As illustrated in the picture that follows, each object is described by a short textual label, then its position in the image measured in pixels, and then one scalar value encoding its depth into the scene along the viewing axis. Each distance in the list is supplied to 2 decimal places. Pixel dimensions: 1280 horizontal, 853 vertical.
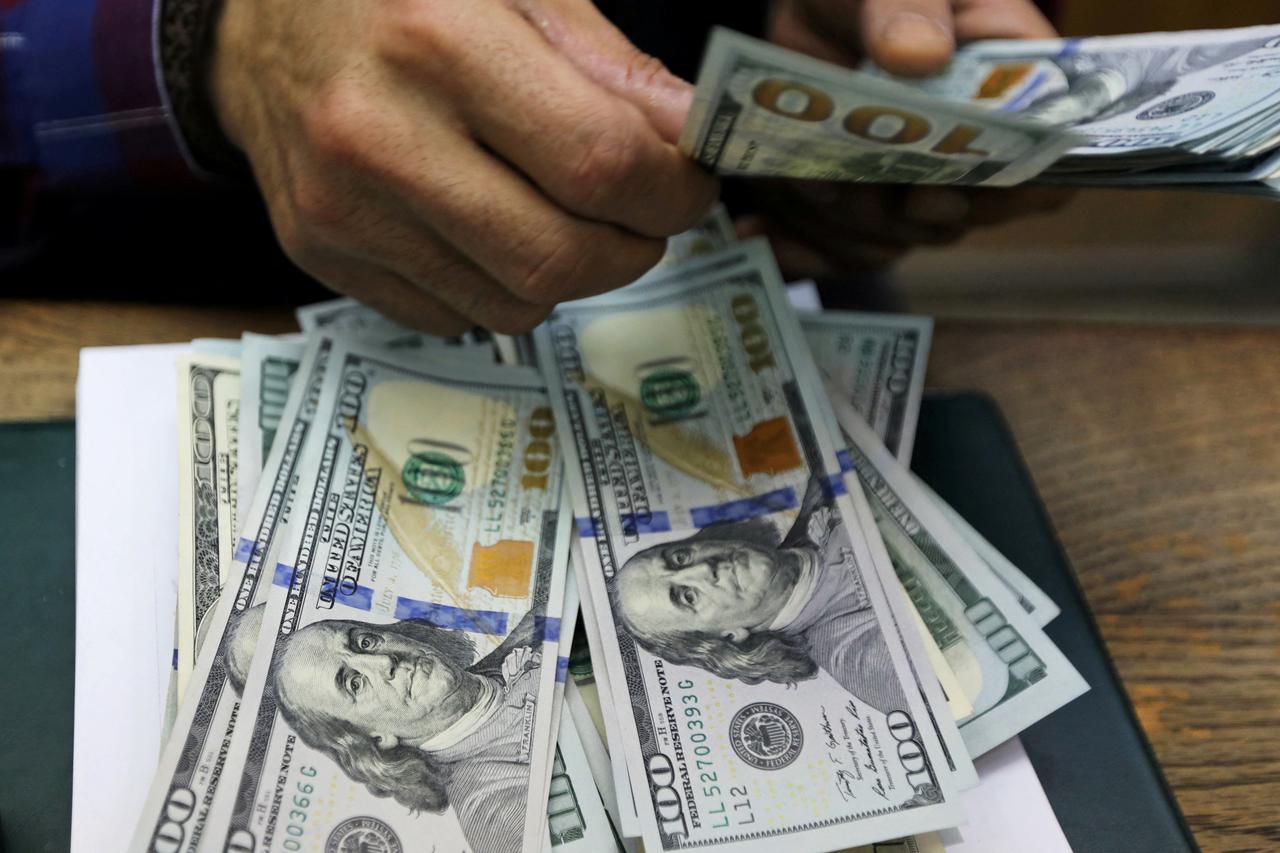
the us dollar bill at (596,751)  0.46
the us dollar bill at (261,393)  0.57
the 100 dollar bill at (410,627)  0.45
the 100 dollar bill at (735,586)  0.47
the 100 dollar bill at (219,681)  0.43
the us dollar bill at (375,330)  0.65
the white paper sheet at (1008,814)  0.47
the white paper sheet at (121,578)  0.46
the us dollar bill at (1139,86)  0.51
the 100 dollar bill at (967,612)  0.50
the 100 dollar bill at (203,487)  0.51
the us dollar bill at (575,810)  0.45
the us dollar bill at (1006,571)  0.55
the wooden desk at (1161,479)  0.53
